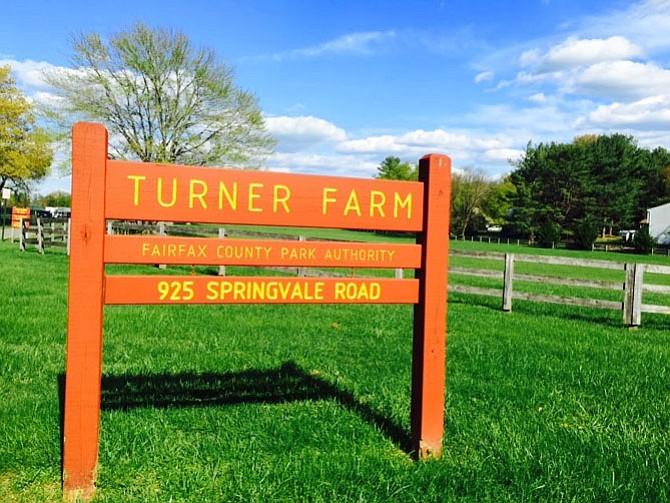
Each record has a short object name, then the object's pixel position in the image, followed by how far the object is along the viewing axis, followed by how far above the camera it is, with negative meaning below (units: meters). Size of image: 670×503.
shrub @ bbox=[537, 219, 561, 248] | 59.75 +0.54
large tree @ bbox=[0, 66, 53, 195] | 41.09 +5.95
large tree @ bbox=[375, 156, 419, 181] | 86.56 +10.43
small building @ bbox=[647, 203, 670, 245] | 61.44 +2.33
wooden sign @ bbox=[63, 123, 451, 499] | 3.01 -0.13
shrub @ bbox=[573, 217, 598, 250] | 54.94 +0.61
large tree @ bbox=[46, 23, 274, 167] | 30.30 +6.72
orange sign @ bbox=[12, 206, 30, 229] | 36.14 +0.40
